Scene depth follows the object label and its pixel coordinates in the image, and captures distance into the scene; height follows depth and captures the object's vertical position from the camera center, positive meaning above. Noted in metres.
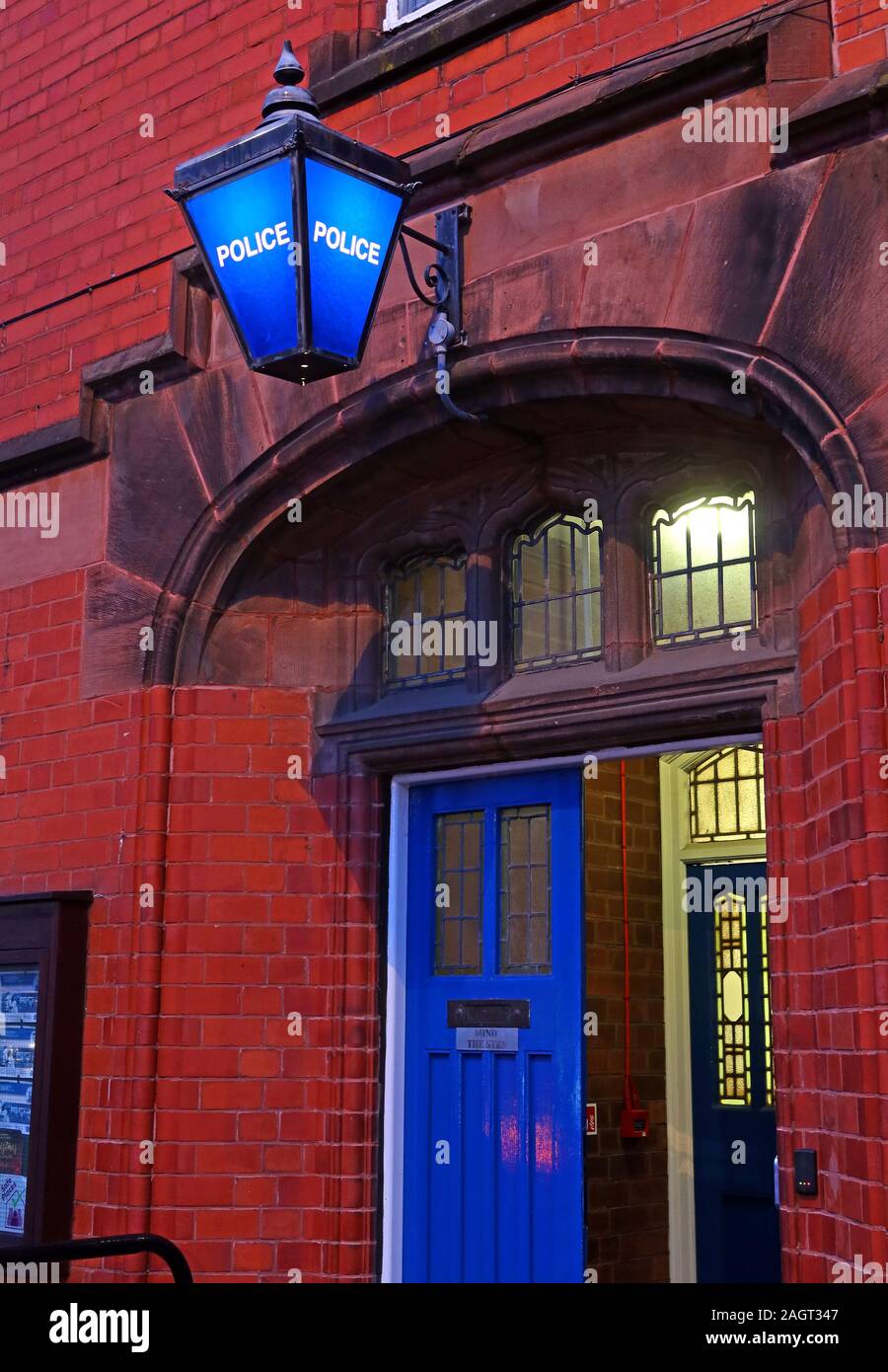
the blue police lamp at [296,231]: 4.38 +2.21
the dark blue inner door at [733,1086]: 6.73 -0.29
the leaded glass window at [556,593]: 5.39 +1.47
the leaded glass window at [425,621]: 5.76 +1.46
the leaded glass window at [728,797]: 7.13 +1.01
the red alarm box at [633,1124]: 6.64 -0.44
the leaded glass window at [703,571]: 4.96 +1.43
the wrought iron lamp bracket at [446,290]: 5.12 +2.38
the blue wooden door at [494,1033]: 5.28 -0.06
